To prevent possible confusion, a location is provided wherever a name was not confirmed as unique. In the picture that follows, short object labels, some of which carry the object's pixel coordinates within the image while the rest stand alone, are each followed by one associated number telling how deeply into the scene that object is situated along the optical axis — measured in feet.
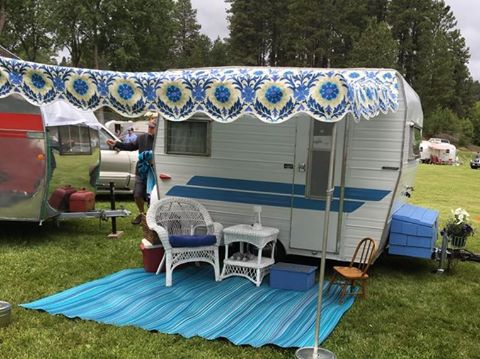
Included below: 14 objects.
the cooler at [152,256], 19.21
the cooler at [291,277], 17.66
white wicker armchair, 17.81
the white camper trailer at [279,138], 12.92
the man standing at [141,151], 24.46
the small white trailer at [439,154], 122.72
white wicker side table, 18.13
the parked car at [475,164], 111.14
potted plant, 20.06
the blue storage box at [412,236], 19.04
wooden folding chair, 16.56
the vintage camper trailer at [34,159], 21.13
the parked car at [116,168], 33.86
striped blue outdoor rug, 13.92
